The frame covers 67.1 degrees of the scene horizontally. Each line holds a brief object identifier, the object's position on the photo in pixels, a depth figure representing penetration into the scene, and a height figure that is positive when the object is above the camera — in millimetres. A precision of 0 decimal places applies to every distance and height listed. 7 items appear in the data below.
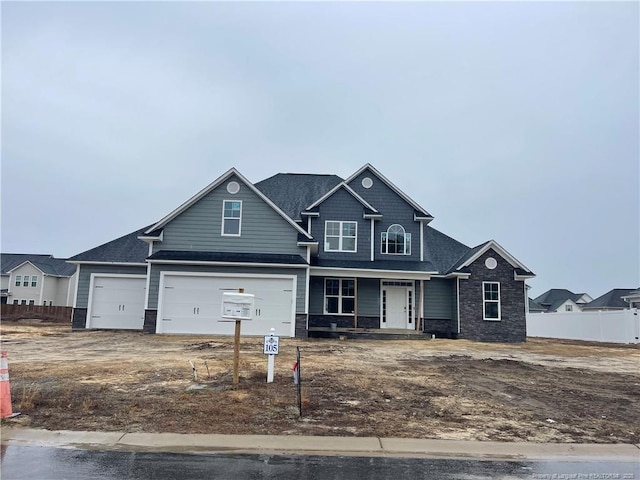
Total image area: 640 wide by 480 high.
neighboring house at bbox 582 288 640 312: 57081 +2280
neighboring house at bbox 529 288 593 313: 67625 +2661
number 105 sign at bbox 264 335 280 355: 9170 -629
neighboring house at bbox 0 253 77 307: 52625 +2488
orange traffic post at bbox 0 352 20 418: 7168 -1328
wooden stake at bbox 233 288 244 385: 9211 -955
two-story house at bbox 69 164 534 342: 20078 +1926
